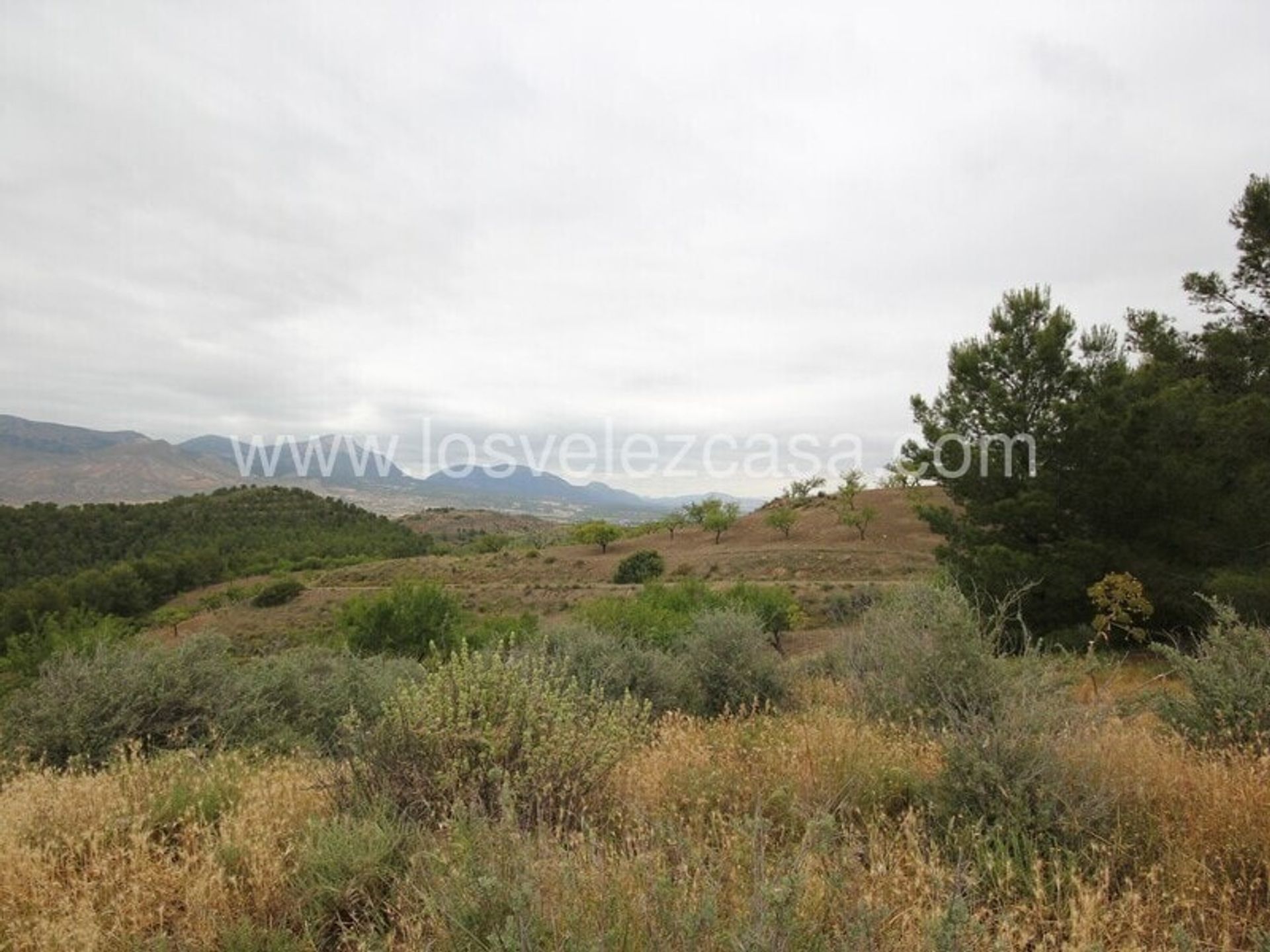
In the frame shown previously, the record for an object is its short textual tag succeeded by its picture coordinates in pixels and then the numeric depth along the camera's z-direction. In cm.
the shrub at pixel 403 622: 2188
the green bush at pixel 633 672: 941
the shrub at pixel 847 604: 2531
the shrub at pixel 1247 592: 1205
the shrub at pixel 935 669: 583
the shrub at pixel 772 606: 2411
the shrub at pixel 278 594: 5291
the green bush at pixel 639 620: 1543
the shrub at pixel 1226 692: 500
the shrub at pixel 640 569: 4581
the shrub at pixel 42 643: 1880
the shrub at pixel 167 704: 682
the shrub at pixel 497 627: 2215
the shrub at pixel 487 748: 416
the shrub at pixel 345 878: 326
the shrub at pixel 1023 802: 342
